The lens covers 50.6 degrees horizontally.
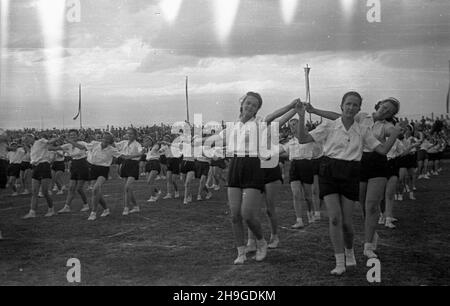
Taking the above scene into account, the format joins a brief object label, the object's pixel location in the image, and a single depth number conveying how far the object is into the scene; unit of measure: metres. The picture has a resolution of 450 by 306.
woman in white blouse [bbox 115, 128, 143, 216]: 11.43
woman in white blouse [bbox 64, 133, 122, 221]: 10.91
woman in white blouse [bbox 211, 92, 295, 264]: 6.16
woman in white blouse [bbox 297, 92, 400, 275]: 5.71
